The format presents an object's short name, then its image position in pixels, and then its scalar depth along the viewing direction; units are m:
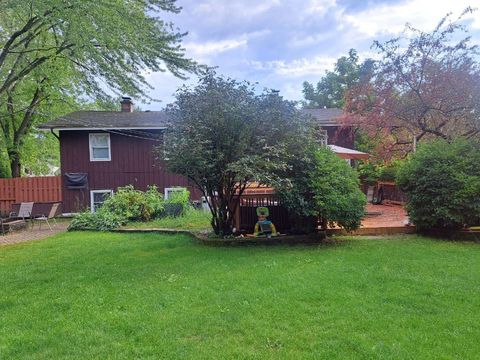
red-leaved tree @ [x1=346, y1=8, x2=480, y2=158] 9.32
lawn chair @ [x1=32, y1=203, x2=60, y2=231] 12.12
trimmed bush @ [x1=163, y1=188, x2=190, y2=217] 11.74
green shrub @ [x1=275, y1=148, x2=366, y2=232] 7.03
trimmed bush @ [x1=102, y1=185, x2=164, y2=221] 11.44
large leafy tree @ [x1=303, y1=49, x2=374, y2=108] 29.71
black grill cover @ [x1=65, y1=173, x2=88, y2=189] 15.20
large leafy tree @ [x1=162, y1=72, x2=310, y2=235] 6.94
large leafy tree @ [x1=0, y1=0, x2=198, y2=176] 9.00
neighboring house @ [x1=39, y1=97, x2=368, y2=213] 15.34
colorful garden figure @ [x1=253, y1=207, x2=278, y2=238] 7.92
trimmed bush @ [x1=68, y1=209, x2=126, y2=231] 10.64
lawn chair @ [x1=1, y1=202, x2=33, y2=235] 11.14
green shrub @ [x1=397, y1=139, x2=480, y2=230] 7.16
